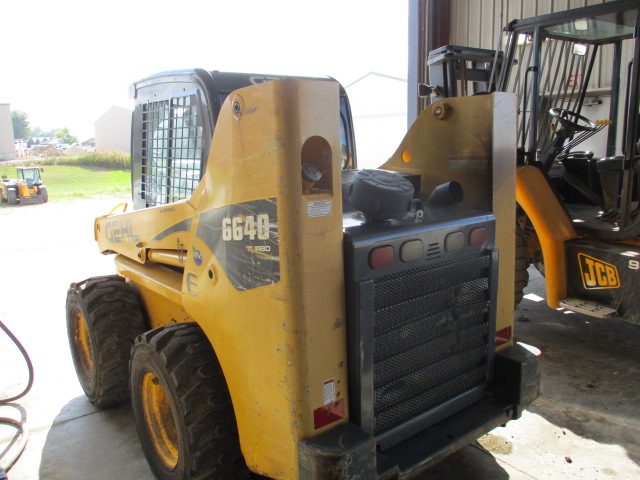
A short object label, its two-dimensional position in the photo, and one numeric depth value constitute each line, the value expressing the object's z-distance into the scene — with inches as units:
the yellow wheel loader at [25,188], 786.2
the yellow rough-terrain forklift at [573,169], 148.7
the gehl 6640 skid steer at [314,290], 71.7
